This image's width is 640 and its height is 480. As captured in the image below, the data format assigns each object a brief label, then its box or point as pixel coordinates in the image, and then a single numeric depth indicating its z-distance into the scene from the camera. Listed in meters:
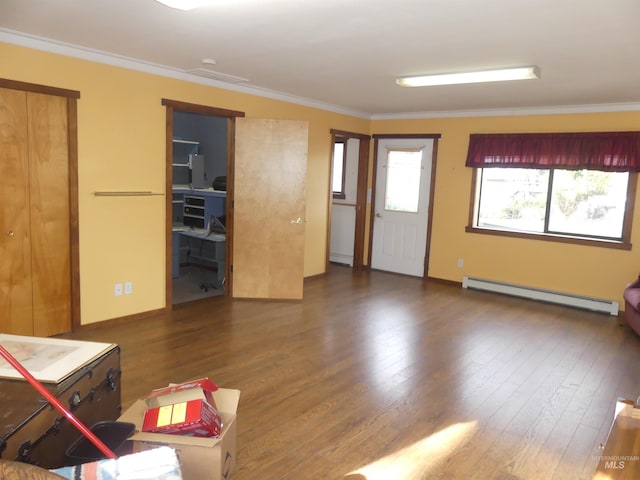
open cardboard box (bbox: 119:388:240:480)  1.81
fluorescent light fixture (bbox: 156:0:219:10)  2.54
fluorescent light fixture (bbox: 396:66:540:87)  3.87
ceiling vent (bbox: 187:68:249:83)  4.48
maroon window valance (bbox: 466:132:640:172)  5.19
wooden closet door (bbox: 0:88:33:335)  3.54
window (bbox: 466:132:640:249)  5.30
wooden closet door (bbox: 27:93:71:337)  3.71
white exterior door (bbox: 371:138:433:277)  6.82
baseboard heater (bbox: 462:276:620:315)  5.45
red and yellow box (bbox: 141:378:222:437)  1.85
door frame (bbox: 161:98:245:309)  4.59
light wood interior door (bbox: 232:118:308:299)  5.21
